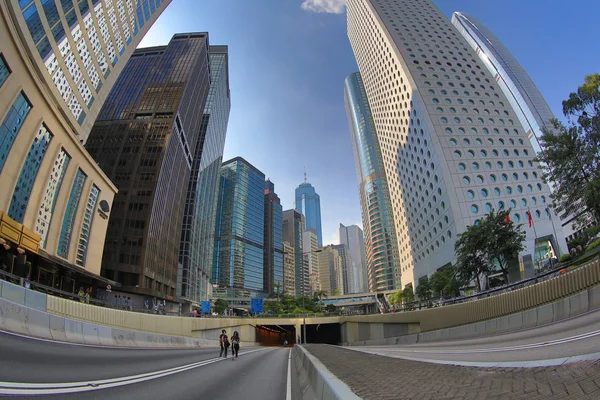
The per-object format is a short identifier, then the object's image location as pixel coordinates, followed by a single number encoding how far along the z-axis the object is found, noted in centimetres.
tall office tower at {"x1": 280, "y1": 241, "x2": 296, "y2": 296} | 19462
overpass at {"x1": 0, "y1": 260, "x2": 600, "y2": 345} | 1399
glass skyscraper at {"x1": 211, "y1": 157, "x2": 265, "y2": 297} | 15125
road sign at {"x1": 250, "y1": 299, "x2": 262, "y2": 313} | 5489
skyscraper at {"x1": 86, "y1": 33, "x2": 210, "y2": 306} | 6644
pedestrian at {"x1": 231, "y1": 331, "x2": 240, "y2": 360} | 1718
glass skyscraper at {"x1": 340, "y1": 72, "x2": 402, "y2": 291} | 15038
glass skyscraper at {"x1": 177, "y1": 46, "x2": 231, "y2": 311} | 10025
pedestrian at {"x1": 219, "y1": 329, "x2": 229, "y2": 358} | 1763
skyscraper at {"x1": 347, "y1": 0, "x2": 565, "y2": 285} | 6281
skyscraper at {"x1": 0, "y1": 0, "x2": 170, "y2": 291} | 2833
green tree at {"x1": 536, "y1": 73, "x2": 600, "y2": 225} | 2078
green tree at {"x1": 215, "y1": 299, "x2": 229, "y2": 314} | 10706
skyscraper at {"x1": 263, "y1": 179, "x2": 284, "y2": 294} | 17975
